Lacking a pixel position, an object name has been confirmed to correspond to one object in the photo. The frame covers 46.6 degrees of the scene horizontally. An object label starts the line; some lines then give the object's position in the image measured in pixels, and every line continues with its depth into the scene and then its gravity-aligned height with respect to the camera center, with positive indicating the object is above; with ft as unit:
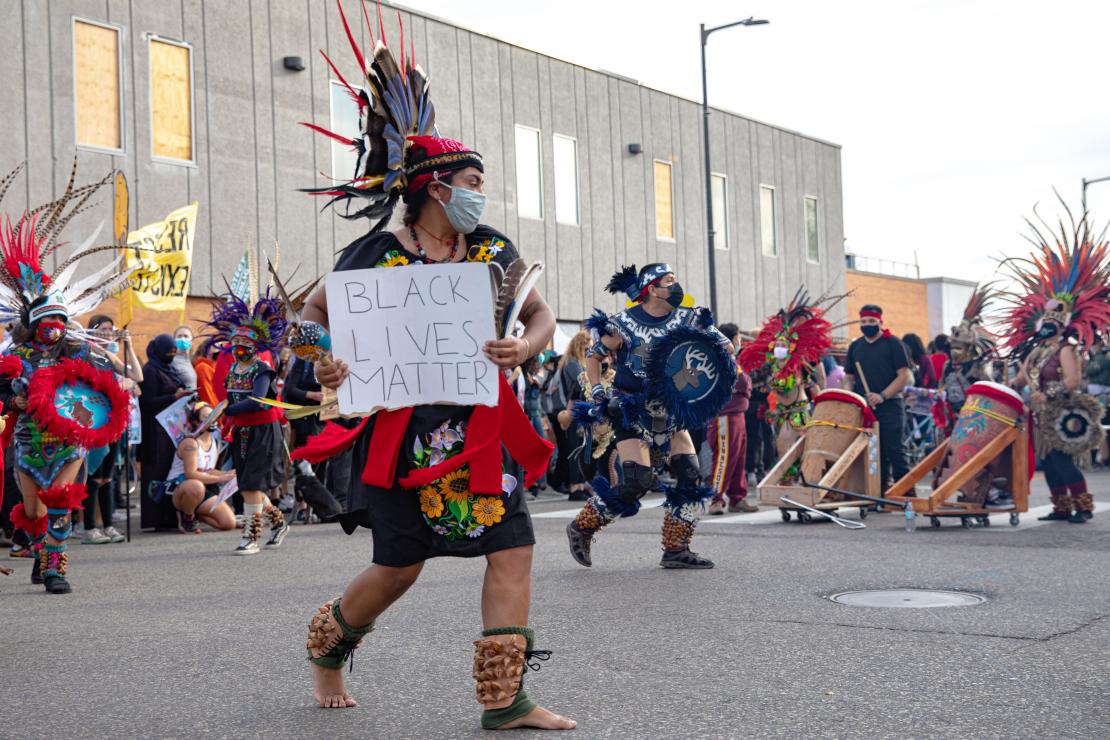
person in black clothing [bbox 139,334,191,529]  41.42 -0.88
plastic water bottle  34.50 -3.71
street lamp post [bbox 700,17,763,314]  81.52 +12.54
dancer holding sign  13.71 -0.82
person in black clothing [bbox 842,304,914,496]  40.96 -0.01
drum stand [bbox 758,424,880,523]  37.52 -3.03
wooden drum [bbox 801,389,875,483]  38.47 -1.54
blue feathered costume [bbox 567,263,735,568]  26.99 -0.52
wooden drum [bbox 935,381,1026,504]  34.22 -1.26
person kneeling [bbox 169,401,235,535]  40.24 -2.68
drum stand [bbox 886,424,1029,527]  34.22 -2.80
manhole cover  21.74 -3.82
